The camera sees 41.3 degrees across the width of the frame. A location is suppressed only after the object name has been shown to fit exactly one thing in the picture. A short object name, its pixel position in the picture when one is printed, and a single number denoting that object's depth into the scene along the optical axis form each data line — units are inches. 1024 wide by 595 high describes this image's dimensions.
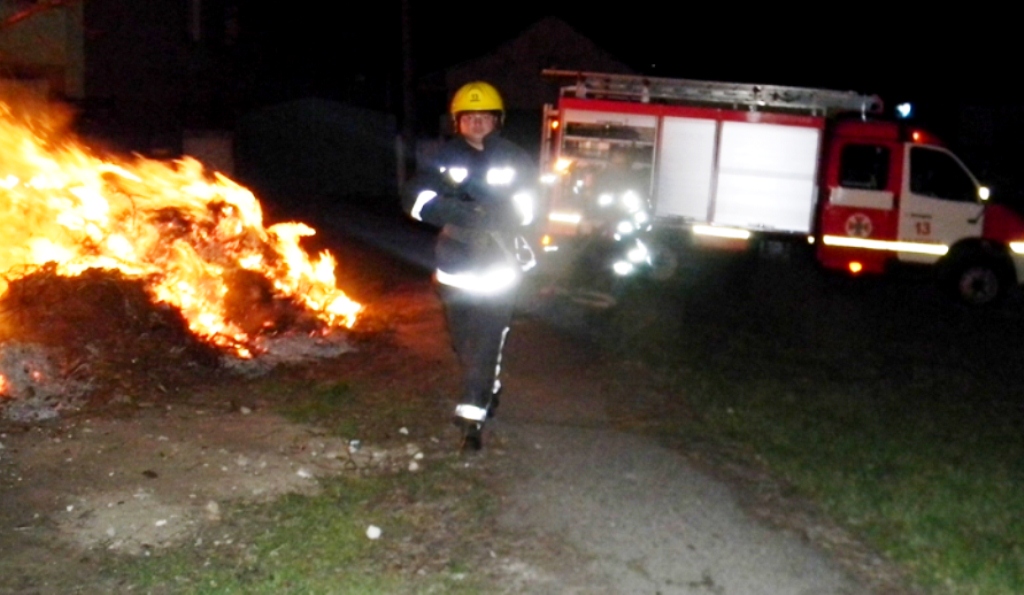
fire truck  627.2
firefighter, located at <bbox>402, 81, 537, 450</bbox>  276.1
